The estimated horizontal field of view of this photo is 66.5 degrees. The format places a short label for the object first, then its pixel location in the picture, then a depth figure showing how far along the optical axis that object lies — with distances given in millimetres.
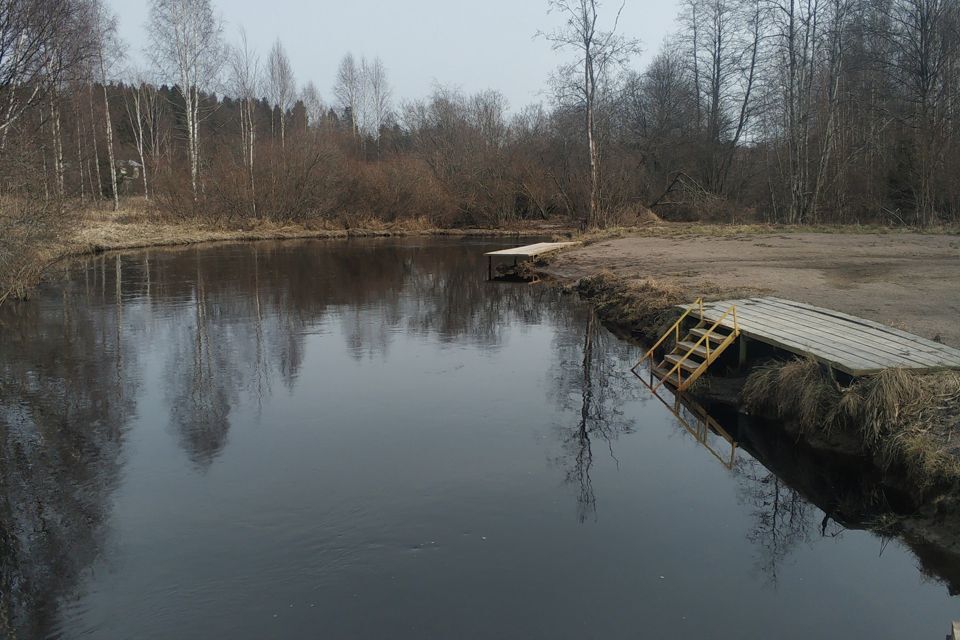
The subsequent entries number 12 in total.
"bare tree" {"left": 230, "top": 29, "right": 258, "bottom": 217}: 38656
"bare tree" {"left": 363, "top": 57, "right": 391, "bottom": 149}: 63969
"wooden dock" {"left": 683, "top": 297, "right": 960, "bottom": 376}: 7750
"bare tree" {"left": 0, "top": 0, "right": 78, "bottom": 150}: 14023
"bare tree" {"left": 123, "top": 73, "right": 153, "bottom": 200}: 43312
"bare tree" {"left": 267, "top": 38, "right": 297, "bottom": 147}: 46781
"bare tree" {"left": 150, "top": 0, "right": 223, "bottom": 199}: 35875
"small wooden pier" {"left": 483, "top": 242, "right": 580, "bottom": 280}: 22703
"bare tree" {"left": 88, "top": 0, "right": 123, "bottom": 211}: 32125
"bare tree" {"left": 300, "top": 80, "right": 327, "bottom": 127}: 62094
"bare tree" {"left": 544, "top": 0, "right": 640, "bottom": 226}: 34031
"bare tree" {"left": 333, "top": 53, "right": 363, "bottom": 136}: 62969
